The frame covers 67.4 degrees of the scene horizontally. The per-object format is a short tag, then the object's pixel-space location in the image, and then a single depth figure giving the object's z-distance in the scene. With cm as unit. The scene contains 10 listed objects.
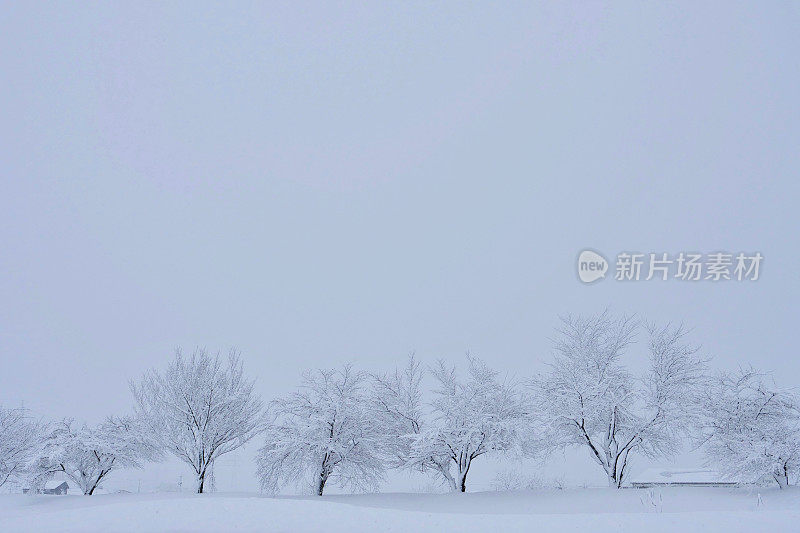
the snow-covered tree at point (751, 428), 2506
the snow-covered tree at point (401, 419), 3053
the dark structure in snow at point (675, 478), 4300
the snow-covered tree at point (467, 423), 2867
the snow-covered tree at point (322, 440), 2894
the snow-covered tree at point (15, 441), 3541
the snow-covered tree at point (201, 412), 3219
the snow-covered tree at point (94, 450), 3161
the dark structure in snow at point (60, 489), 4592
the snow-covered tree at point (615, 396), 2845
